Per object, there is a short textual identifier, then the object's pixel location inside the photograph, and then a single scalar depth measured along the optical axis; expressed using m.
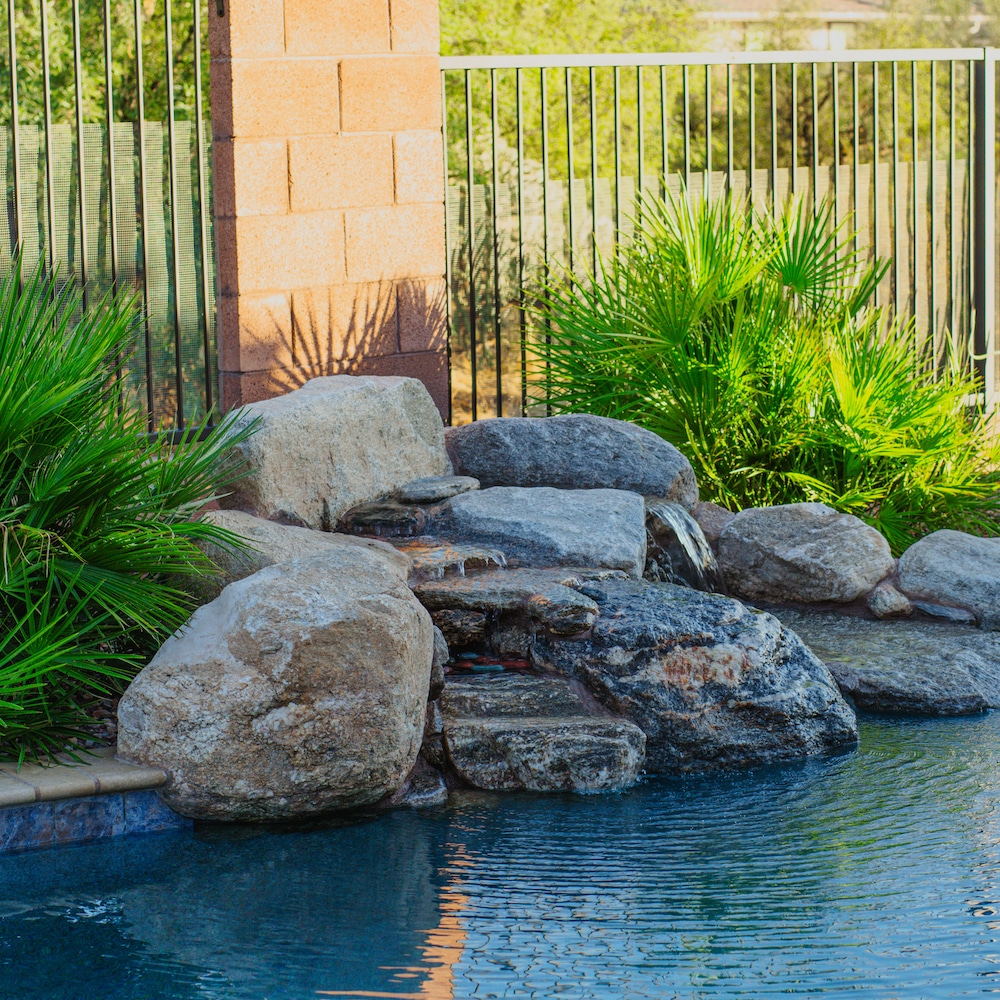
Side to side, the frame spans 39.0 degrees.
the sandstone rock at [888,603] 5.69
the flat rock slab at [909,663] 4.73
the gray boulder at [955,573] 5.63
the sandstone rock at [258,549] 4.30
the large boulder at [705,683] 4.24
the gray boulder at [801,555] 5.69
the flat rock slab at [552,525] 4.98
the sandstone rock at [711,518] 5.96
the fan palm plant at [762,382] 6.39
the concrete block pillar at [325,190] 6.04
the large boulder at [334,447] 4.92
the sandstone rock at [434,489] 5.39
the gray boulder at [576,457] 5.86
